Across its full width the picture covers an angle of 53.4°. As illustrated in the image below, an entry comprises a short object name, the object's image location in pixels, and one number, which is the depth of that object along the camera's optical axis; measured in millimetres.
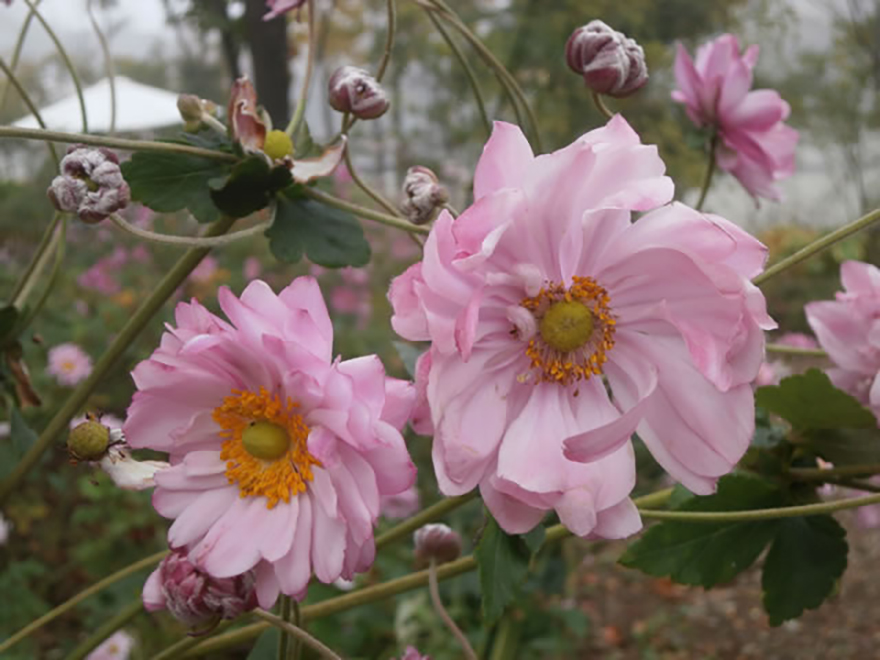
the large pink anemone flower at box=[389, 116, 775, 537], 320
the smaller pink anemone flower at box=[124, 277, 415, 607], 331
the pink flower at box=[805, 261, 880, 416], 505
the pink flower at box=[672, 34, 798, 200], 637
